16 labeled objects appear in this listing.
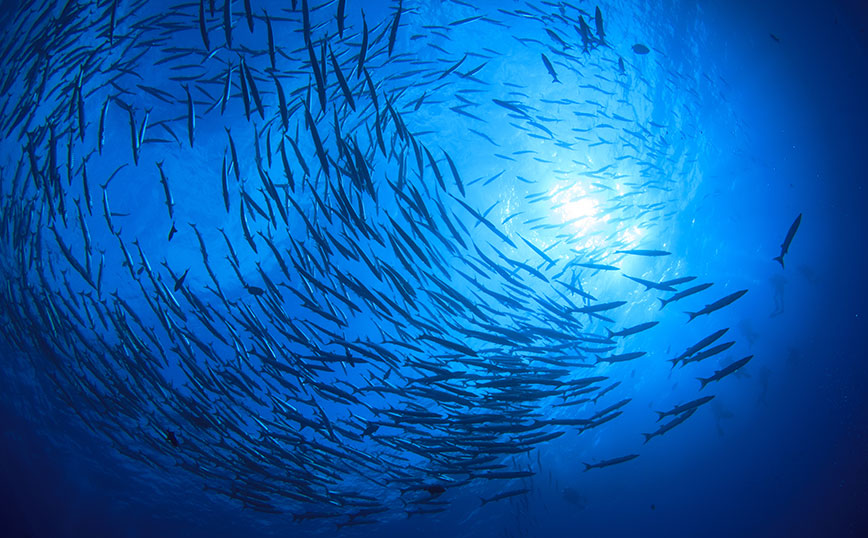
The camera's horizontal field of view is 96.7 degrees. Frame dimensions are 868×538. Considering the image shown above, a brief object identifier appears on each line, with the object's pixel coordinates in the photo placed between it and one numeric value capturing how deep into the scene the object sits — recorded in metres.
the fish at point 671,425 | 7.36
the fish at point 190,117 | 4.57
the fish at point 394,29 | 4.10
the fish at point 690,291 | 5.96
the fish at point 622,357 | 6.21
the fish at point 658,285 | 5.95
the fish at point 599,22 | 6.34
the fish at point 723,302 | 6.00
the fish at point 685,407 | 6.86
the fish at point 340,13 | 4.14
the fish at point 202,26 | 3.96
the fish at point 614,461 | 7.10
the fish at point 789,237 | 5.32
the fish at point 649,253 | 6.23
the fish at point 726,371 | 6.42
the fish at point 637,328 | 6.26
